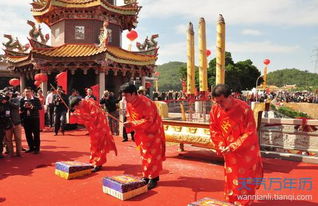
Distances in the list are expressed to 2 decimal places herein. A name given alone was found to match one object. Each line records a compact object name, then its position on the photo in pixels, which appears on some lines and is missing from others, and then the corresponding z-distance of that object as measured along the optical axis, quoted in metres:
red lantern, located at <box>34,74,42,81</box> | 10.41
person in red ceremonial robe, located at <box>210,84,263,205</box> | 2.91
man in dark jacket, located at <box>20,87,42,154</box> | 6.41
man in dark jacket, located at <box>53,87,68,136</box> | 9.25
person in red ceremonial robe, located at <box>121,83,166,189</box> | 3.85
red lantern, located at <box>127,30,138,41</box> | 14.84
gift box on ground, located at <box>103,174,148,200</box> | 3.50
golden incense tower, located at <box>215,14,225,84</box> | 7.72
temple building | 12.07
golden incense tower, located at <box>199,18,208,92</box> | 9.08
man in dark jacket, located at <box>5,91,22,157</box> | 6.14
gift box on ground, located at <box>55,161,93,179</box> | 4.38
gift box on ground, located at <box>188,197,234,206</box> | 2.87
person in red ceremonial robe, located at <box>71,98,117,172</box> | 4.92
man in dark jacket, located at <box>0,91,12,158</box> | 5.84
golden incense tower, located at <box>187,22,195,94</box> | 9.75
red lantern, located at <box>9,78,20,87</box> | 13.49
